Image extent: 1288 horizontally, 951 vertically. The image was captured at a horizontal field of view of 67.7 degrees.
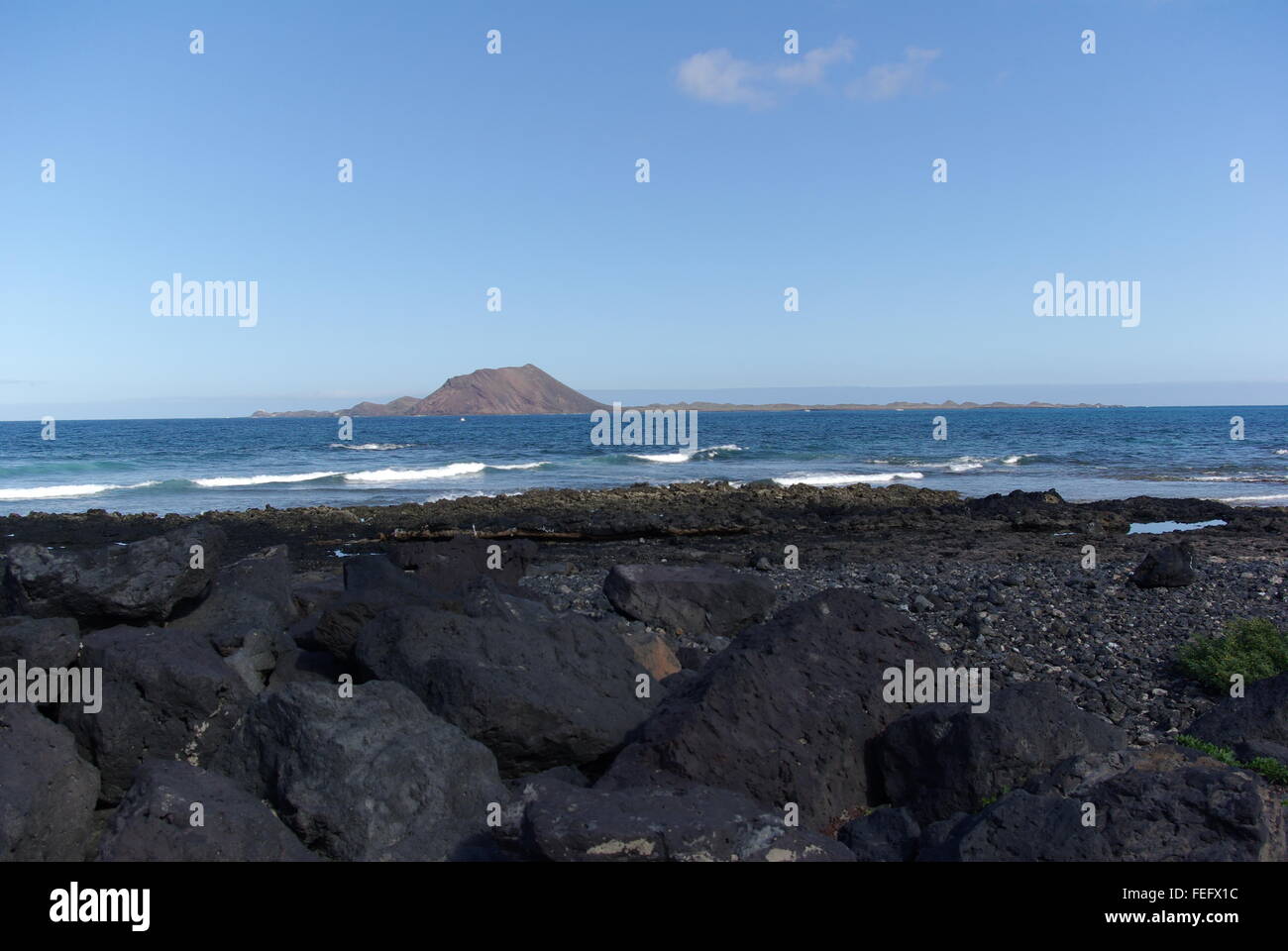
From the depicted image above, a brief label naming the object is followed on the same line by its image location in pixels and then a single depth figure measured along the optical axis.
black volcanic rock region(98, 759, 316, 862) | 4.02
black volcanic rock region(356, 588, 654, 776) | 5.61
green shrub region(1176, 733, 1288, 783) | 5.21
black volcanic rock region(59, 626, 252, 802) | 5.35
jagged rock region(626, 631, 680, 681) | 7.34
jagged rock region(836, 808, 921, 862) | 4.29
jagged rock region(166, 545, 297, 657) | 6.89
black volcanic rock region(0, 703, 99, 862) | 4.45
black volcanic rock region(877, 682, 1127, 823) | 4.99
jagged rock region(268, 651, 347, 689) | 6.74
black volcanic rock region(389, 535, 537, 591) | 10.63
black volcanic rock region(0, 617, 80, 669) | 5.54
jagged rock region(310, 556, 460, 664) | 6.87
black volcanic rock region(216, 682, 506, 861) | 4.64
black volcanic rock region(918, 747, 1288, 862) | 3.74
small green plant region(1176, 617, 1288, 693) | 7.95
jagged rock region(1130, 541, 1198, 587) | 12.09
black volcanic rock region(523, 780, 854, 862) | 3.59
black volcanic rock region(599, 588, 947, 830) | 5.11
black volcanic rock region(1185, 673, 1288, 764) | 6.04
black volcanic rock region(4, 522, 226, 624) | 6.74
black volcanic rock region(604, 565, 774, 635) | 9.64
